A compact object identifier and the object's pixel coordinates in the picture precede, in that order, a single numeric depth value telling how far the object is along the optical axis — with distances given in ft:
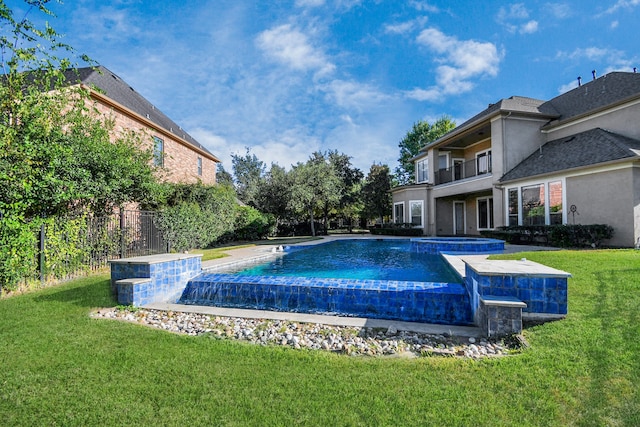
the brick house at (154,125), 43.91
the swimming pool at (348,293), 17.61
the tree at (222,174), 175.05
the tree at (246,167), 174.50
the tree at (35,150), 20.08
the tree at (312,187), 79.77
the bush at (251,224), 64.18
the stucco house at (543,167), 36.32
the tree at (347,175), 106.83
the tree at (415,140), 120.37
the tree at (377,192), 98.27
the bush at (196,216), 40.01
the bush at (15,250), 19.33
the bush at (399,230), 73.41
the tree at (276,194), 82.02
